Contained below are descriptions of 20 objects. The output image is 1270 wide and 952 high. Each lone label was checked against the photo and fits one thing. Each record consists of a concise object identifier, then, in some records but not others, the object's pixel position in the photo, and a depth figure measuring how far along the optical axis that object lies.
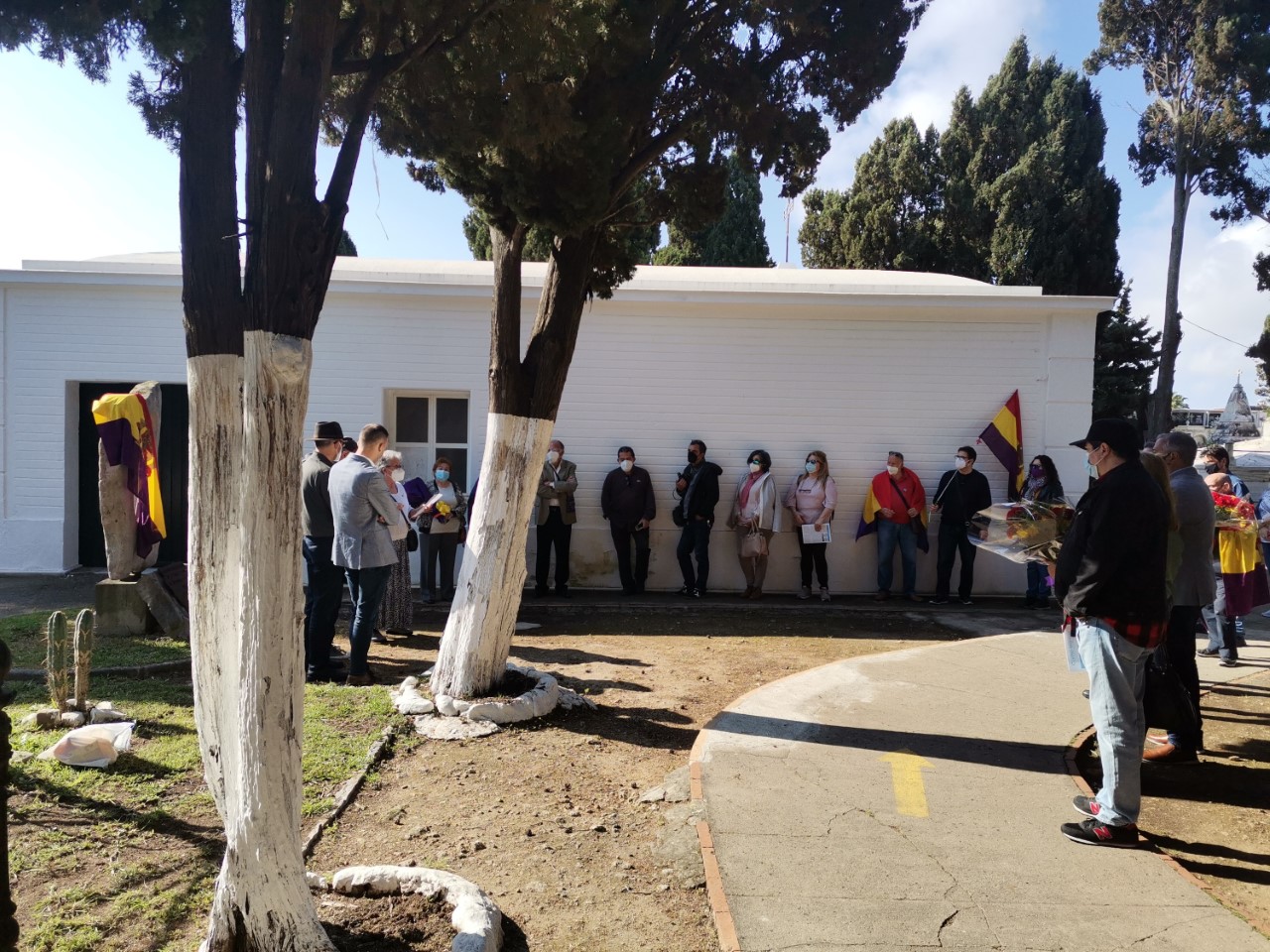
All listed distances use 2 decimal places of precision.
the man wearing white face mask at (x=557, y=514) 11.13
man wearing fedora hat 6.93
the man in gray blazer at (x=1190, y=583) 5.58
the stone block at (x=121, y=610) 8.29
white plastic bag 4.92
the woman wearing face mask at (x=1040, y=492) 10.73
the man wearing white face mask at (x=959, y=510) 11.17
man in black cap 4.16
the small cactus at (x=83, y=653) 5.51
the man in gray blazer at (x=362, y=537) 6.84
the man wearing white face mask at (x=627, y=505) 11.28
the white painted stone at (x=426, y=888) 3.25
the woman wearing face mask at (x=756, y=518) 11.32
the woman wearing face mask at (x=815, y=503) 11.29
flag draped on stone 8.41
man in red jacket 11.36
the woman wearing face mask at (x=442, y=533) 10.34
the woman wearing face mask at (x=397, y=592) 8.33
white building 11.67
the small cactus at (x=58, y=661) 5.30
